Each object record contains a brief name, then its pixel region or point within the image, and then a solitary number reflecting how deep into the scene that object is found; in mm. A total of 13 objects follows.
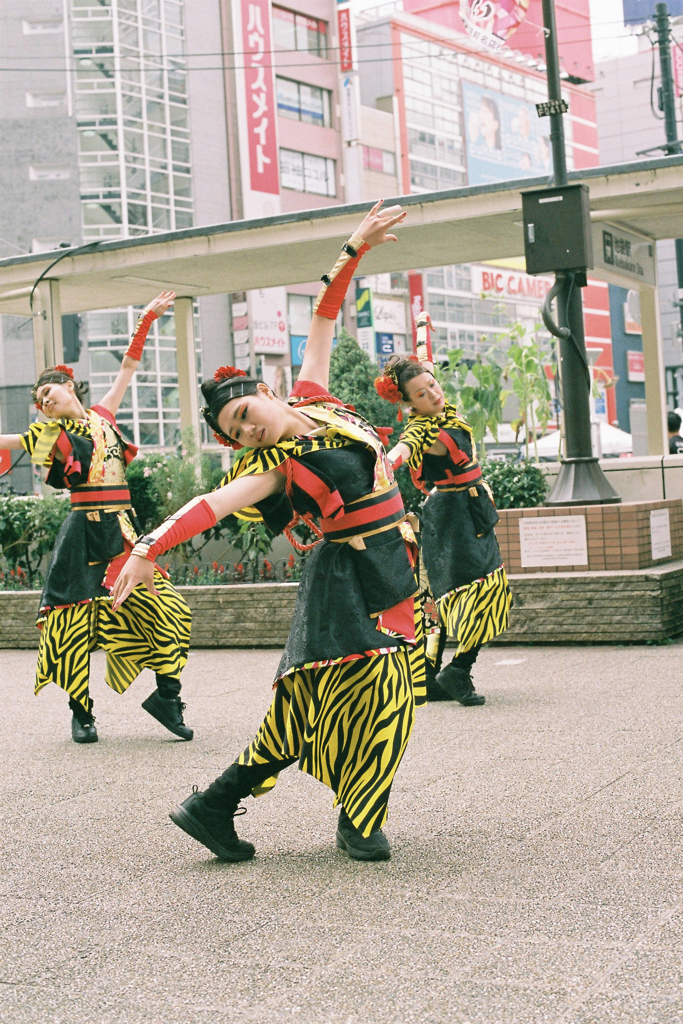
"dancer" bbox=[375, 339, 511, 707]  6895
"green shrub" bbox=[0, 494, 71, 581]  12016
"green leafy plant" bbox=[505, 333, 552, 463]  14734
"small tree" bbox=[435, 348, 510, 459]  13703
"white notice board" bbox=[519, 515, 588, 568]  9195
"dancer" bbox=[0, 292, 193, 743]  6613
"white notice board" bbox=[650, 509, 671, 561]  9266
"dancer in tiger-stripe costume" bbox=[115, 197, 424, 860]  3984
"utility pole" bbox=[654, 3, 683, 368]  23578
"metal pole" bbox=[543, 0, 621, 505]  9695
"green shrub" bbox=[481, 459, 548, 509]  10266
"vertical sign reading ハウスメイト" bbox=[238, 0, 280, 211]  46344
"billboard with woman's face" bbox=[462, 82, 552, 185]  67125
